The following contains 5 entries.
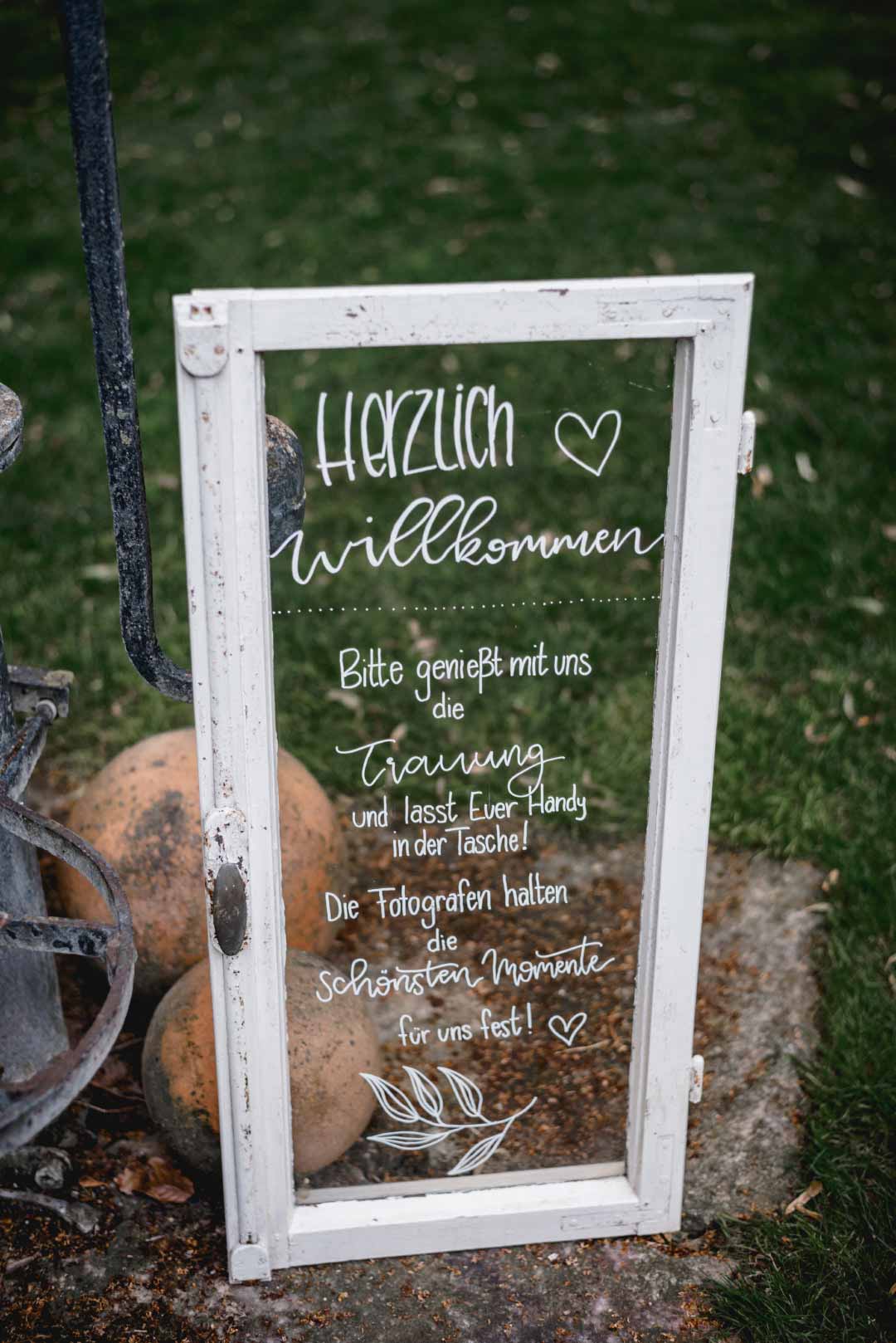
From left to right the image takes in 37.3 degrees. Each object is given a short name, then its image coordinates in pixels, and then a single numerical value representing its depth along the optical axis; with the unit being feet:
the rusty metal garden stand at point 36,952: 6.40
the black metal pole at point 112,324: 6.49
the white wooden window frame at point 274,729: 7.14
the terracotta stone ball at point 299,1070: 9.13
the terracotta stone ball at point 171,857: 10.19
